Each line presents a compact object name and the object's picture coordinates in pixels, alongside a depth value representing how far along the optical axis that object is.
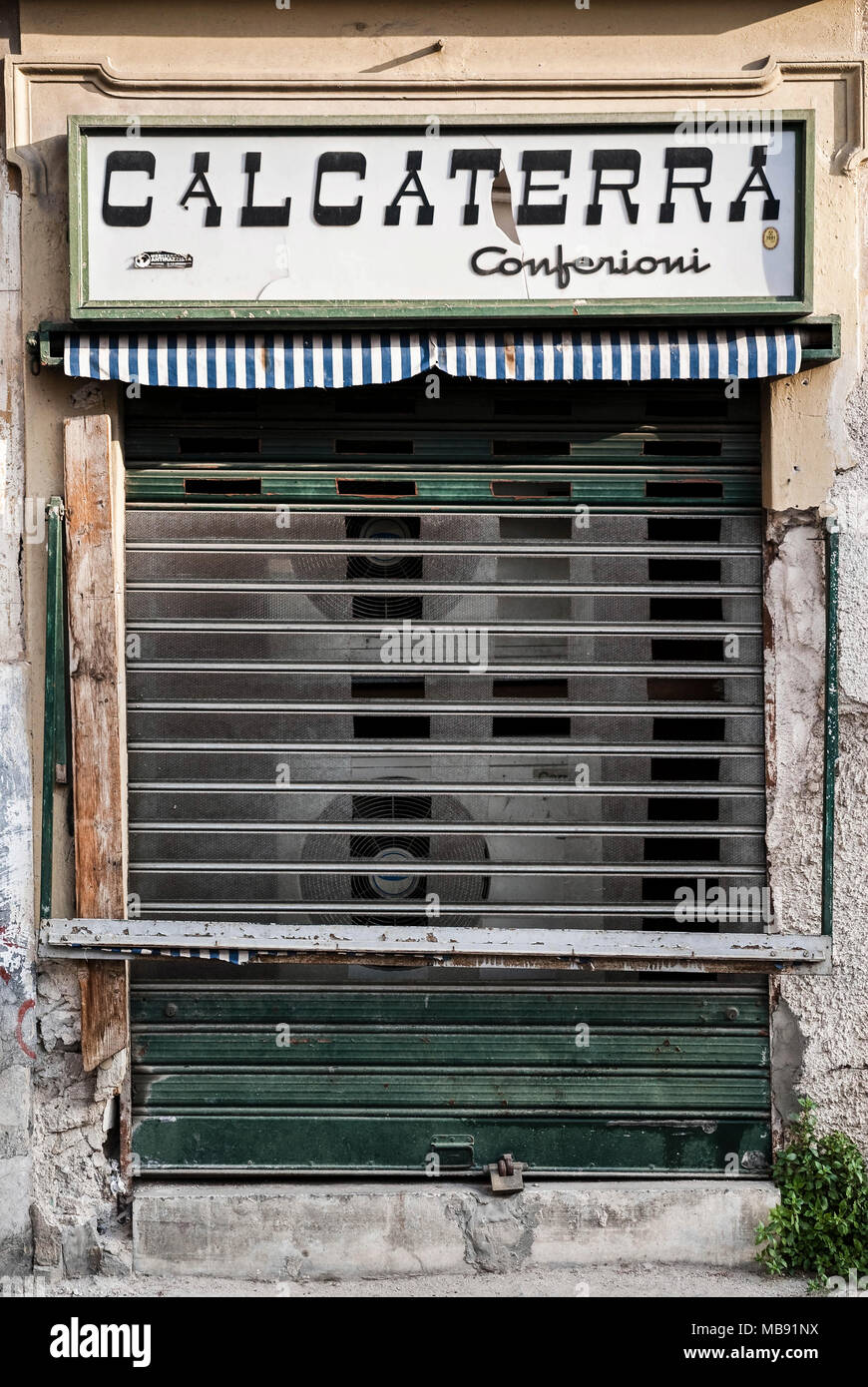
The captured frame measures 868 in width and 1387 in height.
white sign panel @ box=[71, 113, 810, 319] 4.61
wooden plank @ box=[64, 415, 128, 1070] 4.79
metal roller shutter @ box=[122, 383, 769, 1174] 4.96
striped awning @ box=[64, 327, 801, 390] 4.64
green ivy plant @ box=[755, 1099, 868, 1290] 4.71
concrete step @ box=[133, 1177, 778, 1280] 4.84
